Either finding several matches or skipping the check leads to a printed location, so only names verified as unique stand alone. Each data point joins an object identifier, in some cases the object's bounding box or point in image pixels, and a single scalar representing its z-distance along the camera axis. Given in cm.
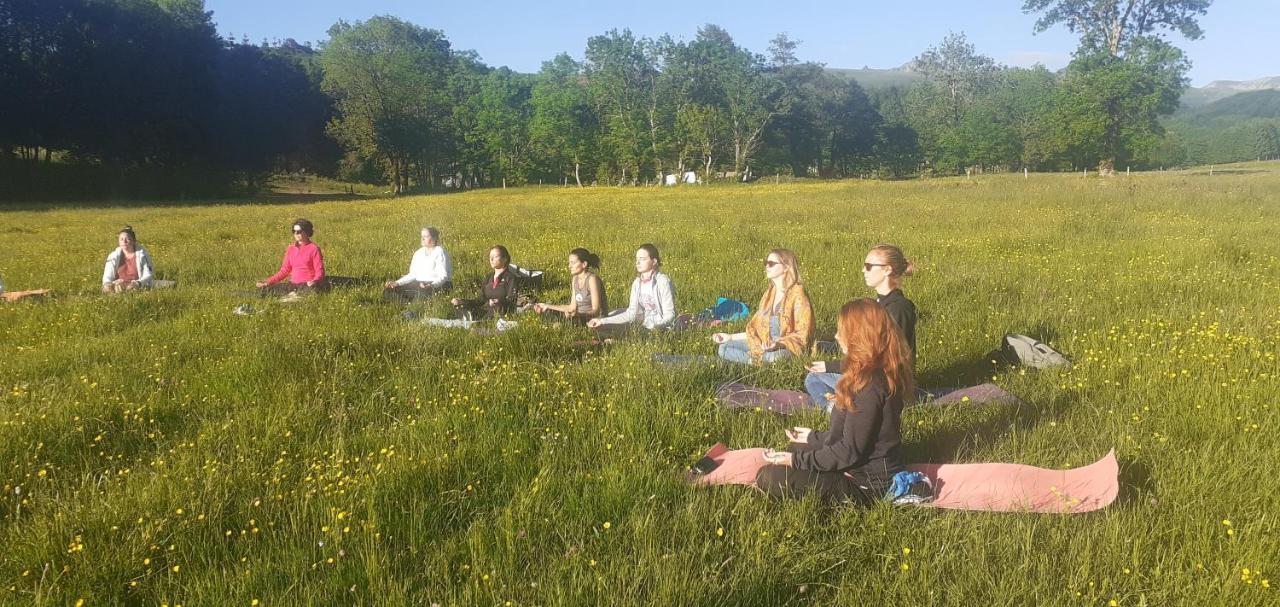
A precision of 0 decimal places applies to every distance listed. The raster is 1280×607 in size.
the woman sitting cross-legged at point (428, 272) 1007
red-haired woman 364
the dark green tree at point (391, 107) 5272
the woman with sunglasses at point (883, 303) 513
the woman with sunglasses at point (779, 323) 628
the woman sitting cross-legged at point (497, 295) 890
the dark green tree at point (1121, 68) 4544
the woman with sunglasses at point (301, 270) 995
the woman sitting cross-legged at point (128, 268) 1018
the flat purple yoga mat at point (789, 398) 504
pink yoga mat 353
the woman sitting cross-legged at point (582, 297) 820
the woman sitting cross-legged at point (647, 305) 758
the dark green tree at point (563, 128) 7000
